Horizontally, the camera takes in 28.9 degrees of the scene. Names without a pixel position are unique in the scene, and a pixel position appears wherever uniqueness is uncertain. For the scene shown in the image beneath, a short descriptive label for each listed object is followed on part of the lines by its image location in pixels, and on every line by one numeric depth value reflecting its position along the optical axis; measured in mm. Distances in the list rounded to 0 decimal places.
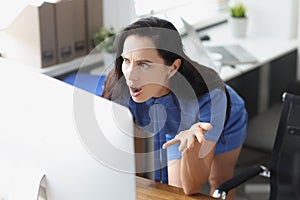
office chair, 2238
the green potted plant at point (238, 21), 3883
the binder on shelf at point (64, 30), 3000
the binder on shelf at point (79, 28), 3084
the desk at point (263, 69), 3412
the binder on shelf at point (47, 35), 2926
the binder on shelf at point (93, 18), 3159
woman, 1468
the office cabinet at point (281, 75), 3641
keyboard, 3396
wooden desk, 1641
